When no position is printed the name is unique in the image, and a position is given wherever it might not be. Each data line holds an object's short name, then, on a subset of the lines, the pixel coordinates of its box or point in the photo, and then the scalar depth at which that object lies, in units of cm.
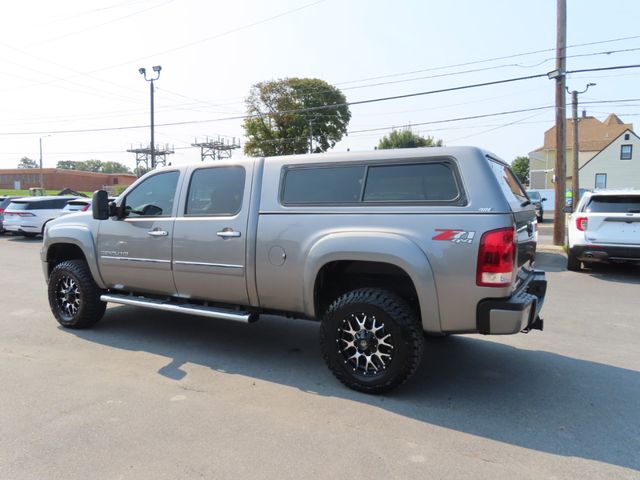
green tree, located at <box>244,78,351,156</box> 5144
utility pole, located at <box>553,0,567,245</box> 1355
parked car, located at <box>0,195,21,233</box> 1919
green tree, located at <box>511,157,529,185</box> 9025
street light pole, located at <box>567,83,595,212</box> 2209
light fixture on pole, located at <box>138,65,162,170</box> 2479
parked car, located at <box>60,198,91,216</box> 1780
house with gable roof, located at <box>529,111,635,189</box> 5012
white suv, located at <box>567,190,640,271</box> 870
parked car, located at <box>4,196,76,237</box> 1756
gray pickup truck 351
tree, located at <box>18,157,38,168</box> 15085
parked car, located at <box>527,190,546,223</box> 2471
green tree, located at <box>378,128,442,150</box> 5316
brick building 8712
